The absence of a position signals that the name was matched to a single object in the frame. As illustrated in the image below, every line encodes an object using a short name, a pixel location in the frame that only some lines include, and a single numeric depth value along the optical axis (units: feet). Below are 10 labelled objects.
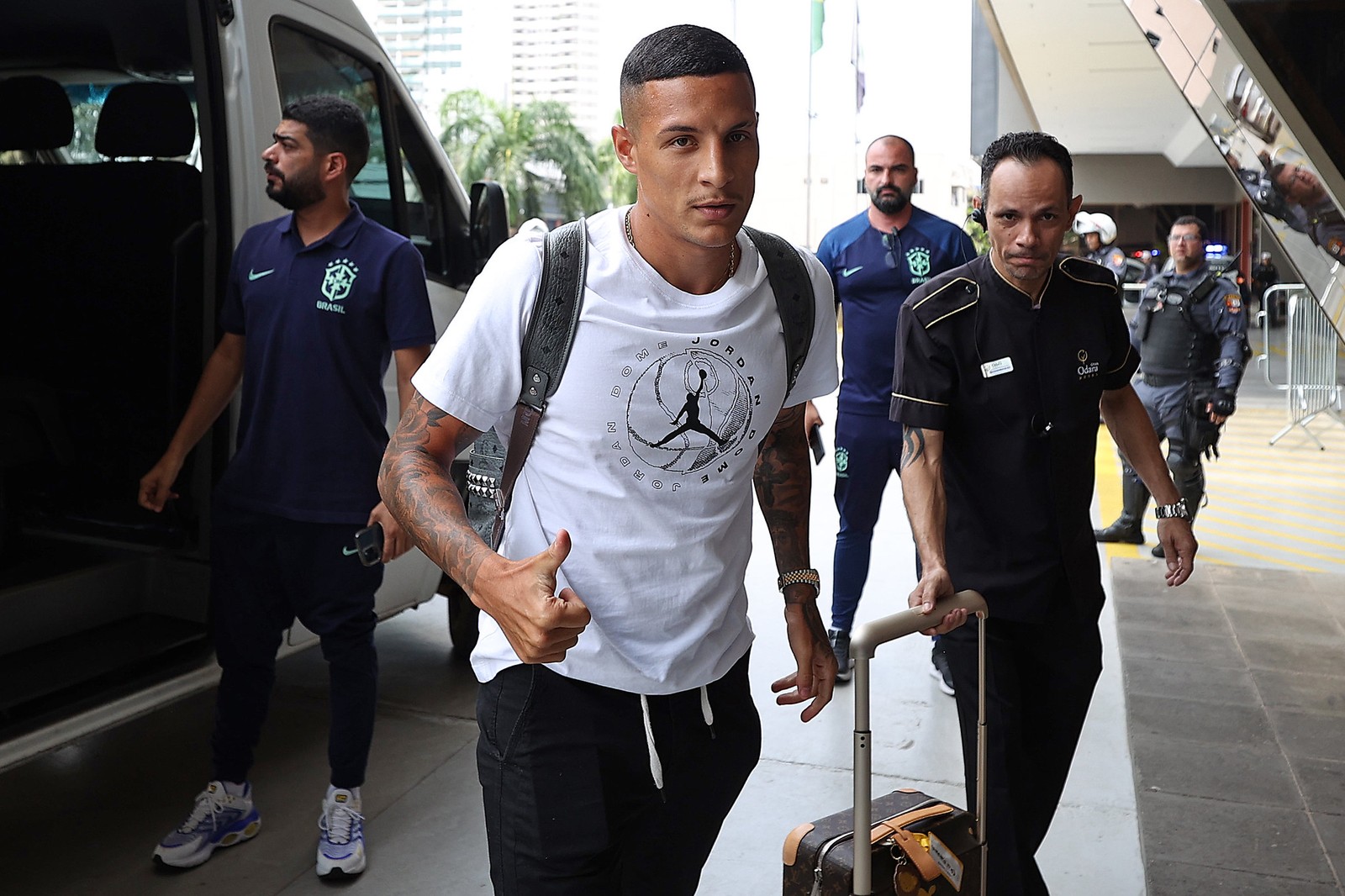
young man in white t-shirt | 6.13
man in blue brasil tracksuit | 16.61
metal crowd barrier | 40.57
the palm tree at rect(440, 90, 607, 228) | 115.03
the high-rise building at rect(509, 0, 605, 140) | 278.46
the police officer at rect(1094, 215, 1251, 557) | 24.25
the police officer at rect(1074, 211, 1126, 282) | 41.83
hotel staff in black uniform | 9.36
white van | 12.63
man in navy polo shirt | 11.43
